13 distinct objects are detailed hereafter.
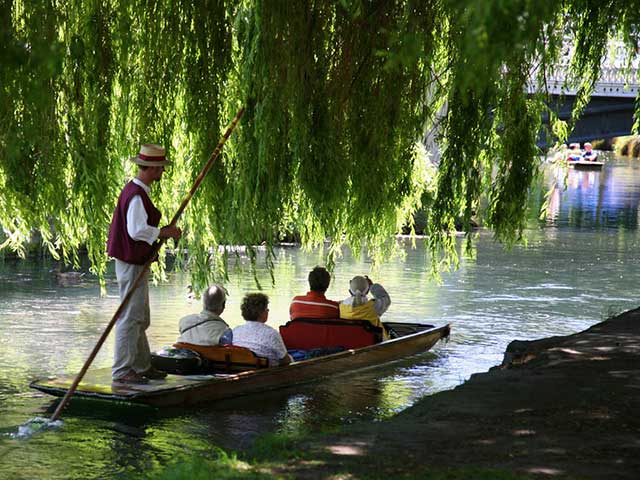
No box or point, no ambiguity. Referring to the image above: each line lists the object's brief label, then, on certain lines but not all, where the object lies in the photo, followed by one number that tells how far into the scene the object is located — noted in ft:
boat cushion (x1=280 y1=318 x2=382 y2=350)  64.64
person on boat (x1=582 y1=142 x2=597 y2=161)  404.86
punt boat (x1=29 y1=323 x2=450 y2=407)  51.33
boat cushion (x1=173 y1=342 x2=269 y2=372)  57.31
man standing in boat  48.75
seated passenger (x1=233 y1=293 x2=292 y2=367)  57.16
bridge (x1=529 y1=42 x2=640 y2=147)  151.74
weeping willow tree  52.03
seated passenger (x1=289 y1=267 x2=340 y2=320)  64.18
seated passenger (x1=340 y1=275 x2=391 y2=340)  67.72
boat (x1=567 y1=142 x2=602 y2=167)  402.11
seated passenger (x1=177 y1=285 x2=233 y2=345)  57.82
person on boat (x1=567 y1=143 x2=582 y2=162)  407.09
